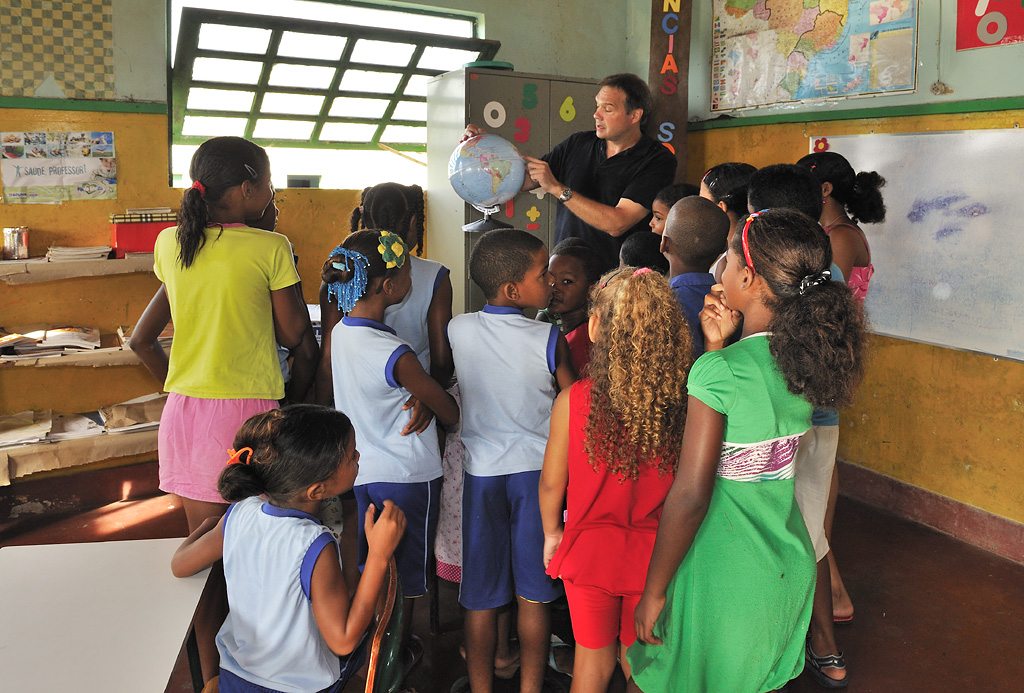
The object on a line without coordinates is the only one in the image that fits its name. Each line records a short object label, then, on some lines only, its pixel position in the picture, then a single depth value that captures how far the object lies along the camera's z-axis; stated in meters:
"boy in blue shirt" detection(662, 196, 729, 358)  1.82
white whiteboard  2.91
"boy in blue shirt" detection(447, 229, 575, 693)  1.77
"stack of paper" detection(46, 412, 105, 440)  3.42
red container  3.56
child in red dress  1.43
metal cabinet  3.96
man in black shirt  2.44
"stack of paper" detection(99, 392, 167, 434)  3.52
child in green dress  1.30
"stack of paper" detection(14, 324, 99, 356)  3.33
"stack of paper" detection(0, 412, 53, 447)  3.29
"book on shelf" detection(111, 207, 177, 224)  3.57
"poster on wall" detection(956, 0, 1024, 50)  2.81
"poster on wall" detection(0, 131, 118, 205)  3.50
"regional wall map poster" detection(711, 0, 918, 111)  3.25
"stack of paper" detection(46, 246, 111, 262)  3.43
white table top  1.14
